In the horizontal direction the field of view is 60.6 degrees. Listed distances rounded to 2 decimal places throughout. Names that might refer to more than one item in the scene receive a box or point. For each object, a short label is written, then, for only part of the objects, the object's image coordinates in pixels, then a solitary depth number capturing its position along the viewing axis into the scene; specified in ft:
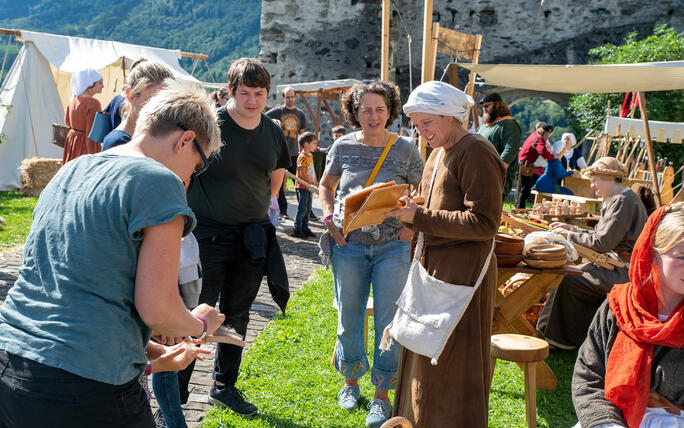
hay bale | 32.81
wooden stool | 10.64
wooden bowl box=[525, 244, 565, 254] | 11.94
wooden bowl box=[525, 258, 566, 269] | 11.83
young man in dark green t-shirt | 10.28
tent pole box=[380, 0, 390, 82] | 15.78
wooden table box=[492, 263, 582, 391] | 11.93
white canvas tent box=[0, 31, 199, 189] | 37.04
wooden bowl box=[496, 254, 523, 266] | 11.81
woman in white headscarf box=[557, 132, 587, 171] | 36.01
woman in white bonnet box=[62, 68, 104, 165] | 21.38
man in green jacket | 19.77
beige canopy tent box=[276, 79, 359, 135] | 44.24
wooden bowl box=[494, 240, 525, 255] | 11.84
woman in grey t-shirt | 10.97
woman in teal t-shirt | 4.81
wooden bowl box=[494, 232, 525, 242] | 11.89
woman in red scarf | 6.63
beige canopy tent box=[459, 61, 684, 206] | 16.49
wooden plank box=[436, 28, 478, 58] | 16.39
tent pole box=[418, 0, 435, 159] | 14.15
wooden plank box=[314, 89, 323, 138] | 47.06
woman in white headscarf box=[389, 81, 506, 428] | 8.53
